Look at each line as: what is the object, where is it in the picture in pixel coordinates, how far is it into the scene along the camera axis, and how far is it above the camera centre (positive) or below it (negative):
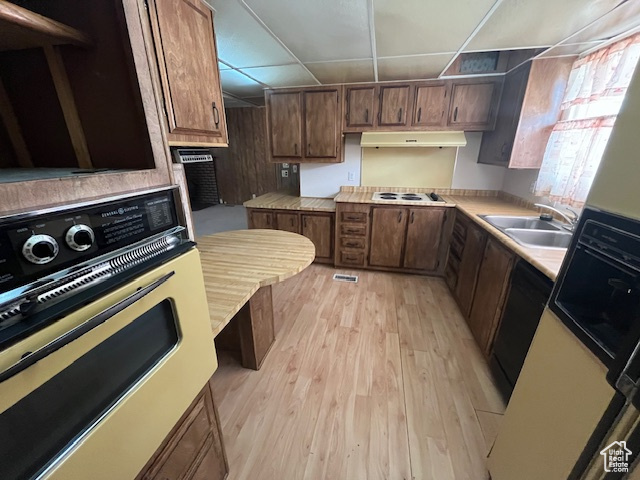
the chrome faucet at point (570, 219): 1.85 -0.40
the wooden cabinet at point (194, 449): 0.77 -0.97
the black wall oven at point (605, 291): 0.64 -0.38
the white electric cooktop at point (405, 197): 3.04 -0.45
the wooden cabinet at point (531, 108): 2.13 +0.45
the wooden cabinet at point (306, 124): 3.04 +0.40
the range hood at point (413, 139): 2.79 +0.22
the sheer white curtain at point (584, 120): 1.58 +0.28
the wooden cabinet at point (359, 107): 2.93 +0.58
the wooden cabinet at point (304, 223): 3.29 -0.82
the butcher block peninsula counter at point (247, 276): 1.23 -0.62
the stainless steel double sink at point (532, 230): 1.87 -0.51
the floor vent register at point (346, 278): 3.15 -1.43
